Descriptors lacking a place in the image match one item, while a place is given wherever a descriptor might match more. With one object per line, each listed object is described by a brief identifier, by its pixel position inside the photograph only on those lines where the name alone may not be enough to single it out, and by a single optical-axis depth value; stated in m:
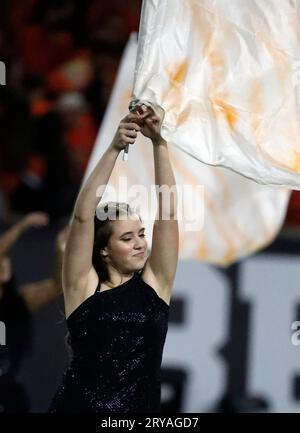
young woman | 7.79
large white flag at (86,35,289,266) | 10.73
